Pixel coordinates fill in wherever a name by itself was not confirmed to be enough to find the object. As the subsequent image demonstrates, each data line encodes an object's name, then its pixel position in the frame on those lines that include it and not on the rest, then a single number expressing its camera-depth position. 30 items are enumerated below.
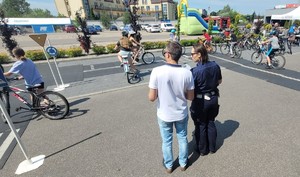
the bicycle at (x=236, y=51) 10.65
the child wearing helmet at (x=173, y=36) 11.80
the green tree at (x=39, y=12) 71.75
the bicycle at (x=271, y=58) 7.90
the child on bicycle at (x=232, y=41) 10.95
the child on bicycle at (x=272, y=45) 7.48
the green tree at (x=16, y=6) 79.62
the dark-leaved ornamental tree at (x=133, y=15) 12.84
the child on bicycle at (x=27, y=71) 4.07
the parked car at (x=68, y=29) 41.13
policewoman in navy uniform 2.56
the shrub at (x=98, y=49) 12.96
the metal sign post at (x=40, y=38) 6.01
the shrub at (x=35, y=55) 12.02
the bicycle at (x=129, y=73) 6.98
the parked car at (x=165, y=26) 38.34
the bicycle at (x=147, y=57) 10.07
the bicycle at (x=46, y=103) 4.32
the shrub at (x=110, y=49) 13.43
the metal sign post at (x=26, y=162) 2.69
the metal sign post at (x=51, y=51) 6.73
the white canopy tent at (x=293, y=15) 17.55
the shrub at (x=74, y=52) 12.50
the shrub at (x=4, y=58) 11.56
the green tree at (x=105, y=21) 50.95
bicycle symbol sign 6.73
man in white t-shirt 2.08
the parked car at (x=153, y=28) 36.09
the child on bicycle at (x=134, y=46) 8.33
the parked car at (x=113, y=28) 49.00
